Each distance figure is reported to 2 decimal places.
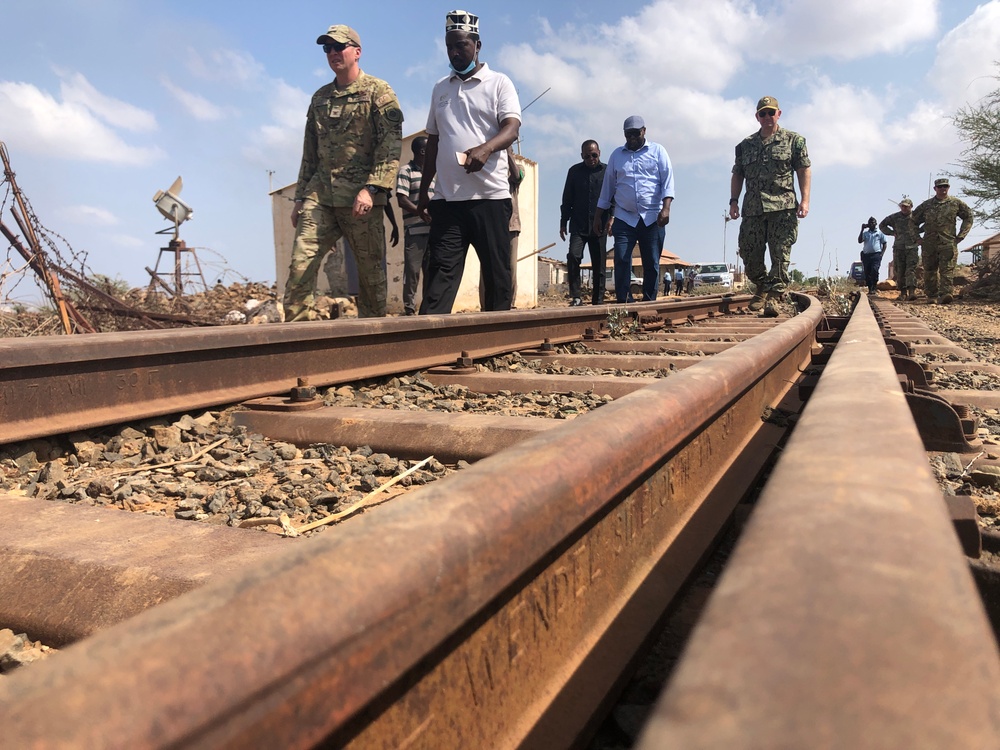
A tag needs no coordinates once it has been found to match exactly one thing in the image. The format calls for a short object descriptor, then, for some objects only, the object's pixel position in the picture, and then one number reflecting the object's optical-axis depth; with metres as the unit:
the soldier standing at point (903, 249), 17.42
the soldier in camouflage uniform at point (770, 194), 7.80
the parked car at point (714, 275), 44.38
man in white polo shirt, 4.98
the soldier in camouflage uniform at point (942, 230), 14.56
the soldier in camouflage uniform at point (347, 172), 5.15
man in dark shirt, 9.41
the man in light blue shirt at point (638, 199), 8.37
